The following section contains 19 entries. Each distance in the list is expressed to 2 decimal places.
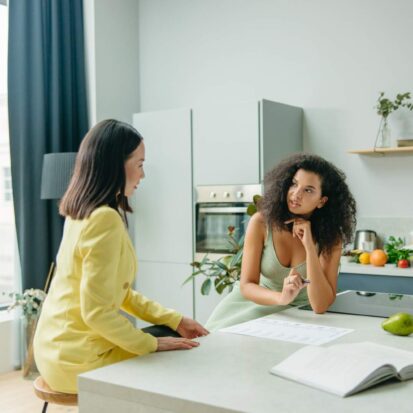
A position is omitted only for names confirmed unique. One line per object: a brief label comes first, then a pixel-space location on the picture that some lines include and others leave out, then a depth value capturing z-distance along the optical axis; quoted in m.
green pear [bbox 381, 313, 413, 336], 1.67
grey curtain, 4.18
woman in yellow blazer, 1.59
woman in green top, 2.30
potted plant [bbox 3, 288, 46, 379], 3.94
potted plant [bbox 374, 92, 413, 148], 3.83
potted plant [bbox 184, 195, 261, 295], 3.34
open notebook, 1.22
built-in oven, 3.97
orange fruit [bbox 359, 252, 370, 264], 3.62
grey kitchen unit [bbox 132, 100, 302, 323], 3.93
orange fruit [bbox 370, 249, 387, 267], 3.52
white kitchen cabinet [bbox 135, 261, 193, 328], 4.27
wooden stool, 1.73
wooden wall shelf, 3.72
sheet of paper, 1.66
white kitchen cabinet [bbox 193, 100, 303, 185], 3.89
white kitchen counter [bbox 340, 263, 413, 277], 3.35
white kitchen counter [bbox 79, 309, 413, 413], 1.15
